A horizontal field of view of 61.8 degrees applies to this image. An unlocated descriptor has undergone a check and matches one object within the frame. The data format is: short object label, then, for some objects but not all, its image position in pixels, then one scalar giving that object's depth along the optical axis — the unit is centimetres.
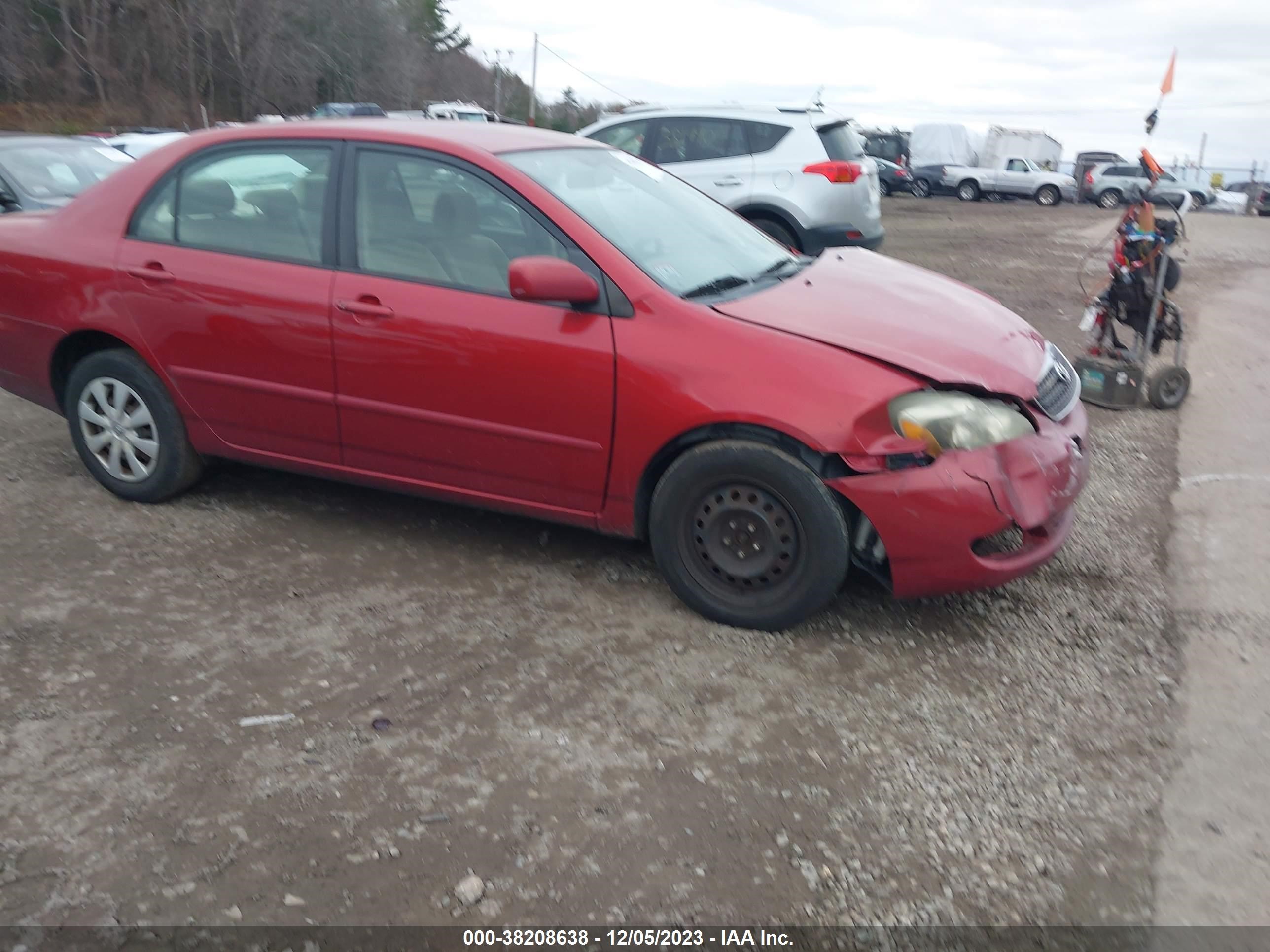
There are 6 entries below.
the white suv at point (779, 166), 993
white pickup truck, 3416
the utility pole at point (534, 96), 5321
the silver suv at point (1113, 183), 3303
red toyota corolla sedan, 348
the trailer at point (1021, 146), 3862
